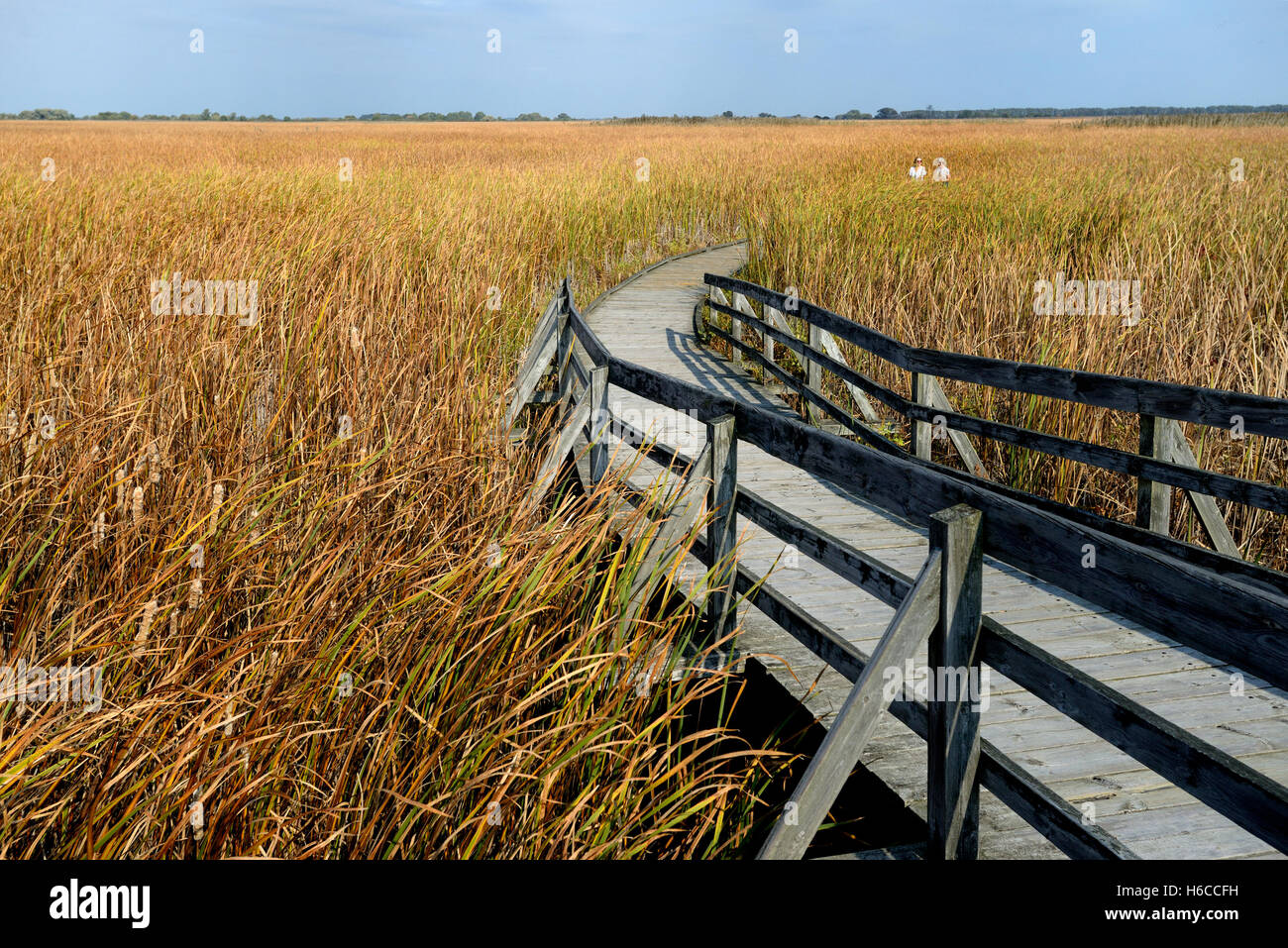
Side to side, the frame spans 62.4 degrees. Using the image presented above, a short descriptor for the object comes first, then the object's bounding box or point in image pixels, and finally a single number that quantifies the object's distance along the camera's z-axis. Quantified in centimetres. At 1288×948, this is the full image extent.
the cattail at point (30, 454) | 336
